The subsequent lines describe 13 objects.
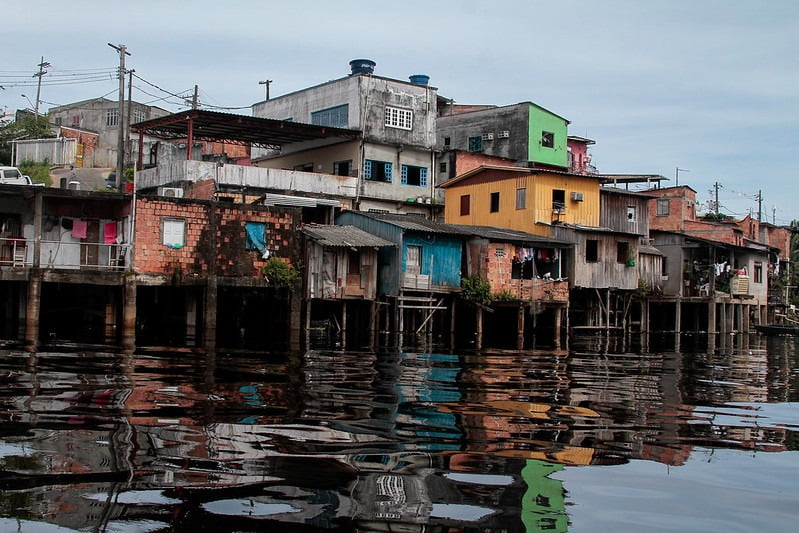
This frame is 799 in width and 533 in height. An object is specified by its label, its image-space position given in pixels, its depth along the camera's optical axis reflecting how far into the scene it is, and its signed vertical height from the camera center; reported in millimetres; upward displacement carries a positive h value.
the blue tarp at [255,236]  32594 +2321
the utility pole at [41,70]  65750 +16866
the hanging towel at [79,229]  32219 +2374
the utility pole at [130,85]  40672 +9850
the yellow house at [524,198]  42625 +5350
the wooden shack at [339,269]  34719 +1222
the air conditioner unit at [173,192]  33384 +3970
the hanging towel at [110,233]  32281 +2248
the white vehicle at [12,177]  34091 +4638
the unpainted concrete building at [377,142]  45562 +8527
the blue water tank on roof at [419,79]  49875 +12827
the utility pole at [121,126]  37875 +7347
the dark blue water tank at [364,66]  47438 +12837
